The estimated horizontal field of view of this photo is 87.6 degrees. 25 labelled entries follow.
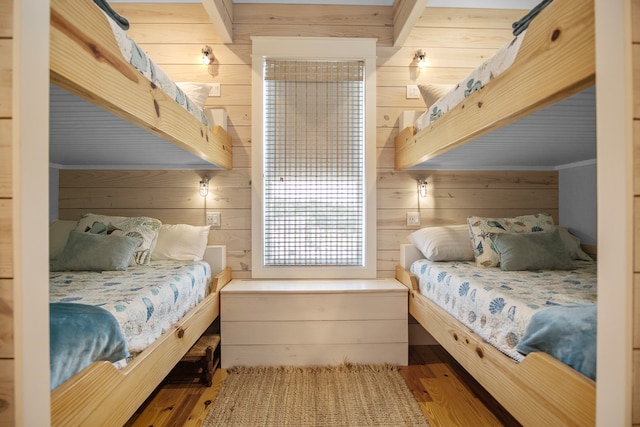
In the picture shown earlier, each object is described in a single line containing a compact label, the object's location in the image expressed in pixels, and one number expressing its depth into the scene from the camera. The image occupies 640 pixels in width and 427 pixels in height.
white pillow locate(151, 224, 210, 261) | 2.18
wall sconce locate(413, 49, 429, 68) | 2.43
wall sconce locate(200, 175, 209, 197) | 2.40
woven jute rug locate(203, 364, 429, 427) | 1.50
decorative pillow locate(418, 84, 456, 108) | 2.12
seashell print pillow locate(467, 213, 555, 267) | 1.98
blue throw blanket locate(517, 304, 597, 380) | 0.82
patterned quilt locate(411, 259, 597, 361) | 1.14
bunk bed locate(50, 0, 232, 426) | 0.76
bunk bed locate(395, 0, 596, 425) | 0.79
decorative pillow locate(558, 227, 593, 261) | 2.12
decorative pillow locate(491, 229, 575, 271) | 1.79
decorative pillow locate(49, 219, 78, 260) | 1.95
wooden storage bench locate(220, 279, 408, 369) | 2.04
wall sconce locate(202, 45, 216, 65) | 2.37
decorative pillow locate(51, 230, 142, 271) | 1.75
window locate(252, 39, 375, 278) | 2.43
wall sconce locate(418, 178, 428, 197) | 2.46
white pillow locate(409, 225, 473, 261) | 2.15
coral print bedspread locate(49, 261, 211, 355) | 1.16
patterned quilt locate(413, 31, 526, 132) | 1.11
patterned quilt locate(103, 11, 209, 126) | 1.03
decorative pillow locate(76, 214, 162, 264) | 2.04
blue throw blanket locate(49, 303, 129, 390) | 0.79
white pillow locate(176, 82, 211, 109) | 2.22
